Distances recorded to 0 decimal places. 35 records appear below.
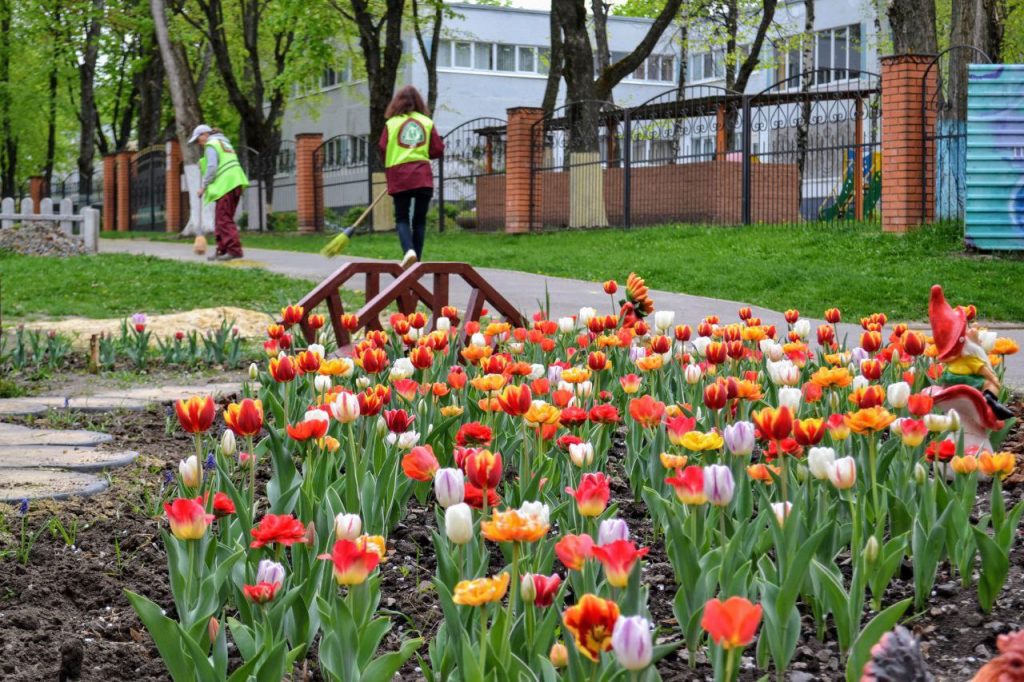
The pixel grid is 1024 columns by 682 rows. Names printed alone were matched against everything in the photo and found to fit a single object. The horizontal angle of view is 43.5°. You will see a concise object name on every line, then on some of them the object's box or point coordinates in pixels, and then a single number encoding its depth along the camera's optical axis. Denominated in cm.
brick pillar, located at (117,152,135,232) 3822
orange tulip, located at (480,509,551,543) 181
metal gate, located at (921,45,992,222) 1600
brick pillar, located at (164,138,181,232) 3444
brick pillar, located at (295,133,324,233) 3058
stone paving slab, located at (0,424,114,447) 488
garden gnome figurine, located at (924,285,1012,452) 356
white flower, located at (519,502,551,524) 191
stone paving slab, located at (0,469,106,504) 387
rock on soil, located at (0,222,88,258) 2012
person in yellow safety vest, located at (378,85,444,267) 1107
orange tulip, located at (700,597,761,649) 135
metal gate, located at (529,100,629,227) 2312
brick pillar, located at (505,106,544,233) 2412
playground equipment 2103
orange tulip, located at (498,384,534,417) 266
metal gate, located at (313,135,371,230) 3988
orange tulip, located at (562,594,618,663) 153
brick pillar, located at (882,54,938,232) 1617
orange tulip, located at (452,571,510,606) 166
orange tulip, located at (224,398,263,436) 262
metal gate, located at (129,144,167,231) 3622
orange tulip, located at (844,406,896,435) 257
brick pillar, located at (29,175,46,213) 4034
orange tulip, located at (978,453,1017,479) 269
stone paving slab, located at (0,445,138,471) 437
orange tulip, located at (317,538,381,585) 190
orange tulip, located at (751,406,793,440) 246
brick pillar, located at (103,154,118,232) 3938
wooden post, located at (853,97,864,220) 1924
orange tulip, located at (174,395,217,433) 255
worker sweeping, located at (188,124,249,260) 1645
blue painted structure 1484
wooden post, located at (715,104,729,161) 2244
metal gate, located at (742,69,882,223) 1956
